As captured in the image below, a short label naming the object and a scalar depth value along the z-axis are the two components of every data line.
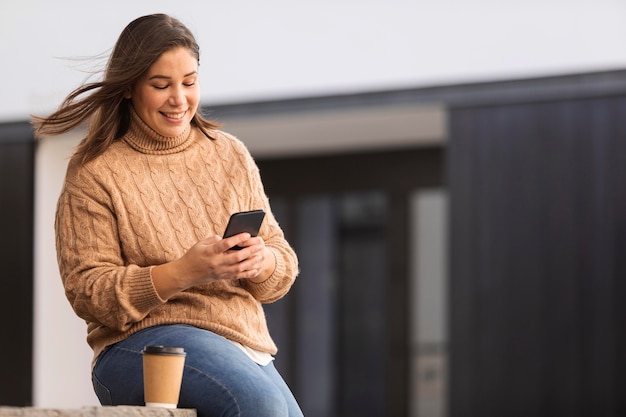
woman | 4.58
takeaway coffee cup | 4.49
